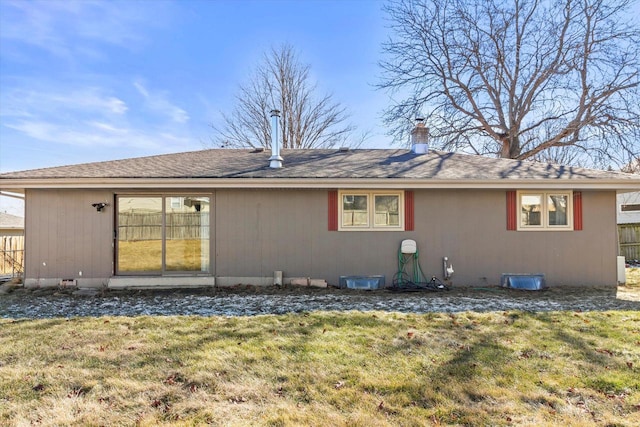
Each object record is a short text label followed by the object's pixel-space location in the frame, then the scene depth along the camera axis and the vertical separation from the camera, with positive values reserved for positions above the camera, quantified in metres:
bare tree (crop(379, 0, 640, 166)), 14.92 +6.47
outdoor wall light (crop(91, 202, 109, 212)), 7.40 +0.35
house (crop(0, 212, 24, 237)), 23.10 -0.17
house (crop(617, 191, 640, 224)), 19.33 +0.64
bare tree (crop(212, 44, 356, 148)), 21.25 +6.82
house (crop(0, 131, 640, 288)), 7.40 -0.14
